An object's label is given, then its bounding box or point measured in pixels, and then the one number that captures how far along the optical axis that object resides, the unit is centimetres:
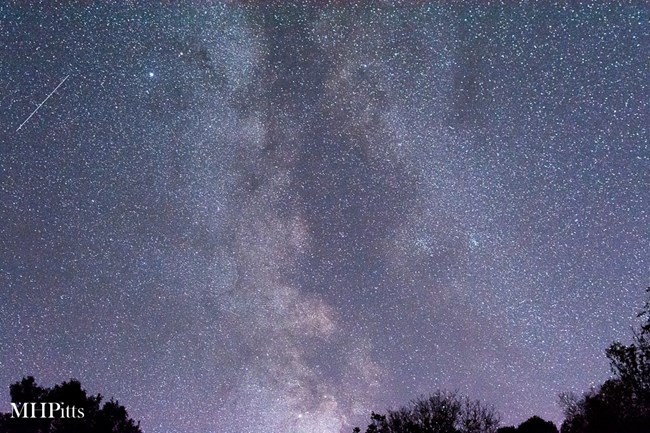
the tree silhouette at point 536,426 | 4838
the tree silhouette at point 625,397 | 3222
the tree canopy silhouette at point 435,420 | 4491
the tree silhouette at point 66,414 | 4094
